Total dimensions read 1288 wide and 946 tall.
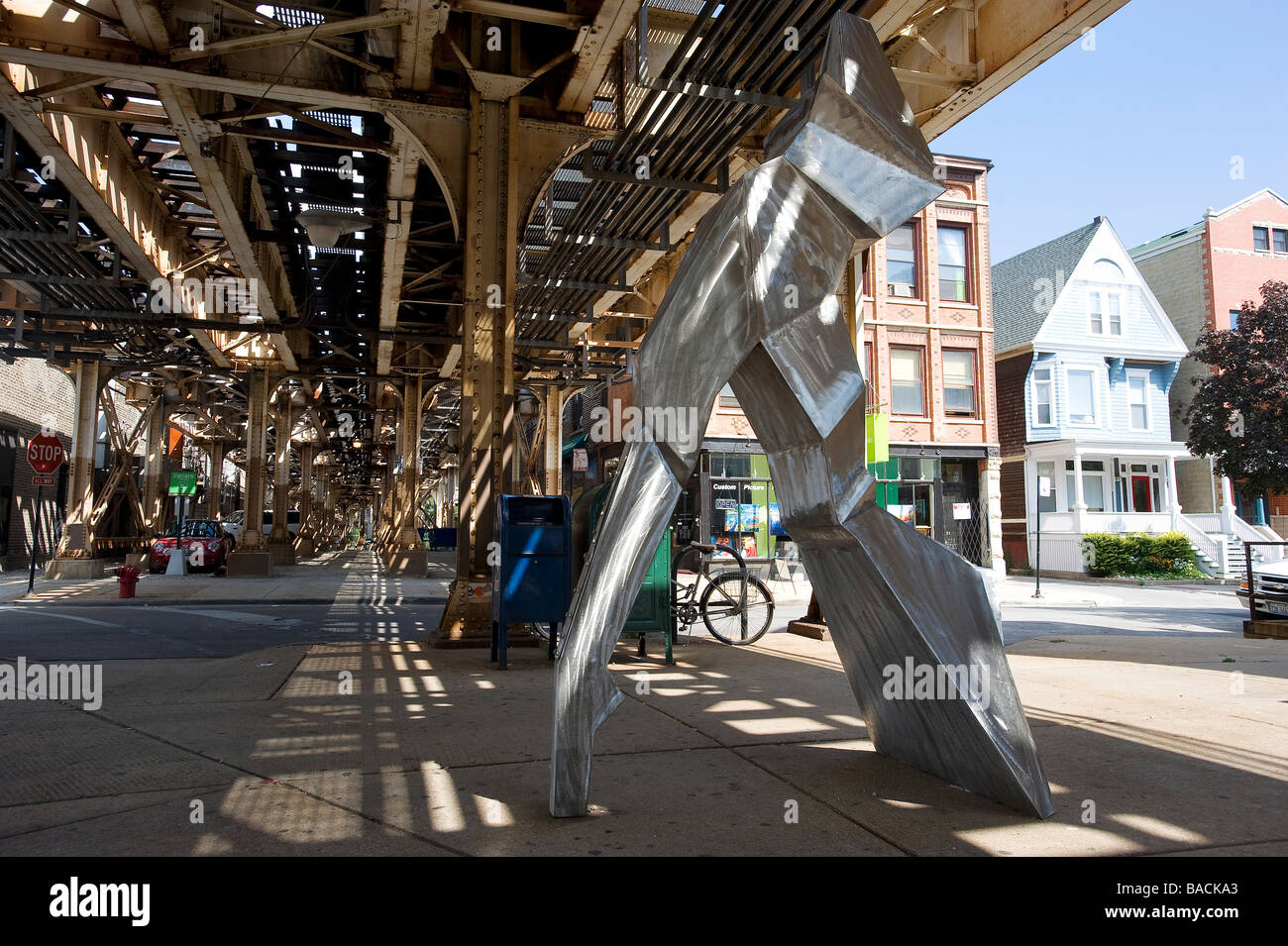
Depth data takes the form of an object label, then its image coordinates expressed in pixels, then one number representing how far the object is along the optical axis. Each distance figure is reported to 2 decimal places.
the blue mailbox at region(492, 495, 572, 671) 8.16
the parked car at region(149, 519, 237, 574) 23.38
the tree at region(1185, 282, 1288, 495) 25.03
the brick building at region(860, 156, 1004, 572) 27.56
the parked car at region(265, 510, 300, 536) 49.15
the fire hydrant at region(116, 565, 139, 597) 15.66
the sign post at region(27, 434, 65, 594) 16.61
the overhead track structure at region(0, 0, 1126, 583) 8.57
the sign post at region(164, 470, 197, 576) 34.81
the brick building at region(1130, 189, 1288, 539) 33.31
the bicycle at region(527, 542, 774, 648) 9.98
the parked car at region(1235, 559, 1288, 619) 11.38
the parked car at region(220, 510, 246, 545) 31.38
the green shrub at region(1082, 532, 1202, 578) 28.08
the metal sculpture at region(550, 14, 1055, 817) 3.83
